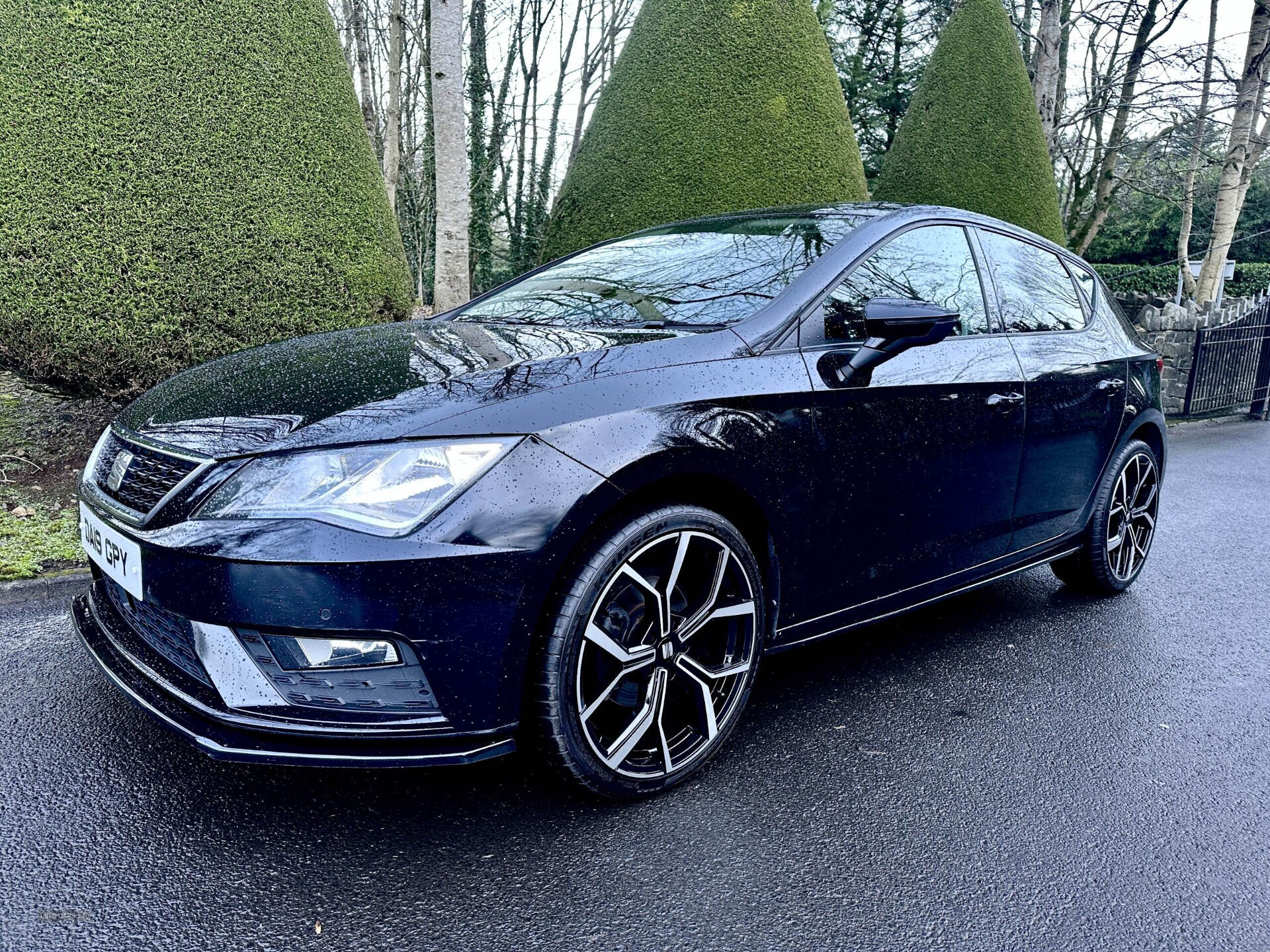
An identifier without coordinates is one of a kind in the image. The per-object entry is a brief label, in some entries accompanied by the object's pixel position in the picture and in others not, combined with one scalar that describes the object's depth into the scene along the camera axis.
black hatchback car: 1.92
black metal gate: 10.81
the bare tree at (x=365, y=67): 18.03
